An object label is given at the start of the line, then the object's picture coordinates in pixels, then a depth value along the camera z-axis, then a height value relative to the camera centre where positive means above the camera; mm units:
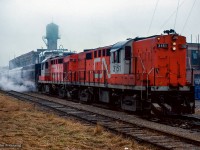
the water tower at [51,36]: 95125 +13589
